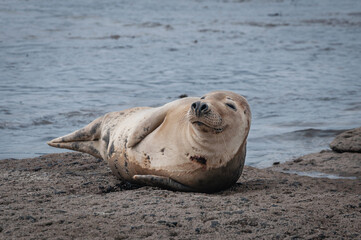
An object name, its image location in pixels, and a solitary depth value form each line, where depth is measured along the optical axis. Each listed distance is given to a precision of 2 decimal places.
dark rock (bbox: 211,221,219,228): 6.65
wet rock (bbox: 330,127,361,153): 13.37
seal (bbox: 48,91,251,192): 8.43
